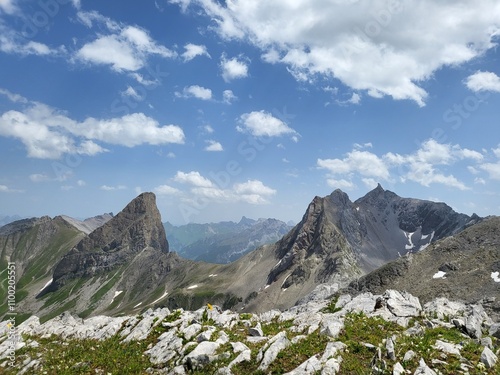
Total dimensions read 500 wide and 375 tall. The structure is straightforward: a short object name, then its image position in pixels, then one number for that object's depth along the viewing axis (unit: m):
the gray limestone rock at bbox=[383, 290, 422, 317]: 27.28
